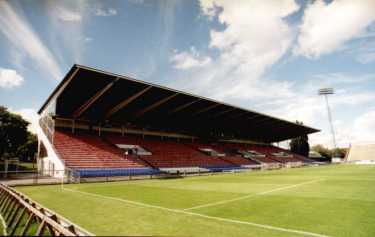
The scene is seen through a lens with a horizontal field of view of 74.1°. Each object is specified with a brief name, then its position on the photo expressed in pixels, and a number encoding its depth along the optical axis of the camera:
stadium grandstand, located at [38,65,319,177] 25.92
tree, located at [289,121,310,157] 80.94
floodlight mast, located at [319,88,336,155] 80.96
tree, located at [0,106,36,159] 38.12
